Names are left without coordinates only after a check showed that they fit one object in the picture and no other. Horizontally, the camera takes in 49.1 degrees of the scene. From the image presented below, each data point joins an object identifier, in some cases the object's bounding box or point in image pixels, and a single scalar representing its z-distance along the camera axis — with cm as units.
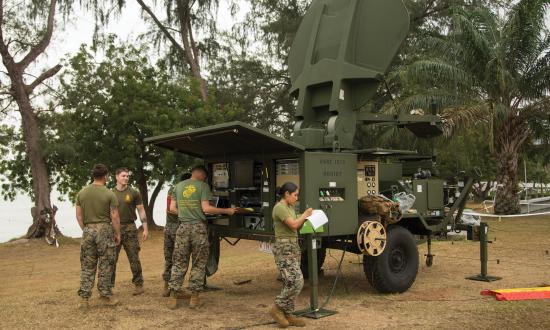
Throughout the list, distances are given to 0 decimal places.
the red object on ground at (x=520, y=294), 802
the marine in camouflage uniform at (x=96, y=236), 783
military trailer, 785
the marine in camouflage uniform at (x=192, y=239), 786
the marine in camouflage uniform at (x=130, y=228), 882
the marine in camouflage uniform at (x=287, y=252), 678
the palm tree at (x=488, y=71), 1909
